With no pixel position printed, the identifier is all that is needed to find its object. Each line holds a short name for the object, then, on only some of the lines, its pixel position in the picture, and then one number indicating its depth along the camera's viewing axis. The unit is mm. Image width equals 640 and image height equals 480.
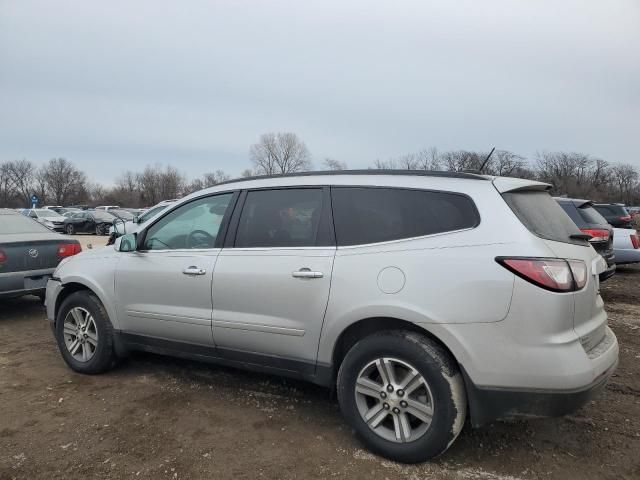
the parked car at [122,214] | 31723
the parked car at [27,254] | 6273
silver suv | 2654
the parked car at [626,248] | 9977
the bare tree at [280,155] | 78062
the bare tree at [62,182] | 99062
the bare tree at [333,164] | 67612
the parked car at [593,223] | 7750
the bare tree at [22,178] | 96812
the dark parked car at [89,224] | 29453
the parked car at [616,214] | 15656
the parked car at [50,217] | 29828
